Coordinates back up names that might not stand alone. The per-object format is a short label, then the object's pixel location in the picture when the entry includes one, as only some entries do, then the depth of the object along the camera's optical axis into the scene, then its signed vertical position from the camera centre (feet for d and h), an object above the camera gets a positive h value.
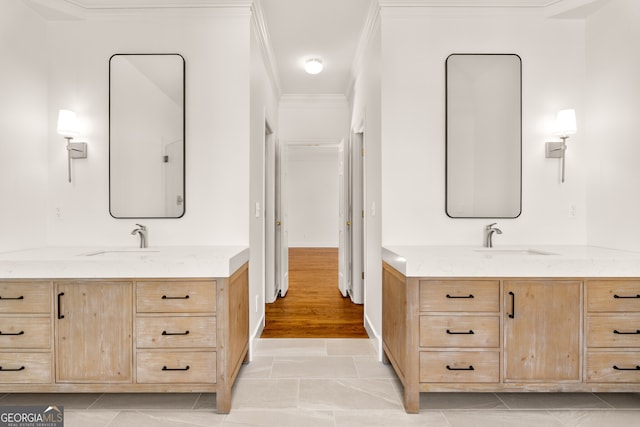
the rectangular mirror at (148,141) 8.80 +1.56
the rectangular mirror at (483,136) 8.81 +1.69
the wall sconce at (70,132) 8.38 +1.69
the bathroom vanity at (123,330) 6.53 -2.17
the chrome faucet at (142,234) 8.53 -0.63
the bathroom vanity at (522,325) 6.60 -2.10
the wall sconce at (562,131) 8.42 +1.74
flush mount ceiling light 12.64 +4.83
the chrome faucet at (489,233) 8.52 -0.61
